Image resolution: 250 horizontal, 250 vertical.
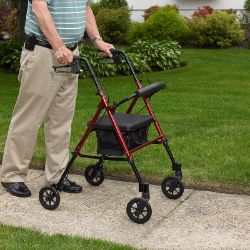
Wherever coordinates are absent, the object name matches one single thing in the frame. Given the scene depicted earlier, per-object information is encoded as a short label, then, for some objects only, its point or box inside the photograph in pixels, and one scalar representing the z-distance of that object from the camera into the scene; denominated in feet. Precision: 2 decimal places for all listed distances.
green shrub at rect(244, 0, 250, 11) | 76.31
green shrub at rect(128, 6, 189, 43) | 68.44
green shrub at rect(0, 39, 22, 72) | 48.57
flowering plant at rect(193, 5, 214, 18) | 76.31
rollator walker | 15.67
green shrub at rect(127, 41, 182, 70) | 50.08
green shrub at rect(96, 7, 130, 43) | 73.31
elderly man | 16.40
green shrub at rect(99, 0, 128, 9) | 83.58
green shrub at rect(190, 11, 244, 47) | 67.62
